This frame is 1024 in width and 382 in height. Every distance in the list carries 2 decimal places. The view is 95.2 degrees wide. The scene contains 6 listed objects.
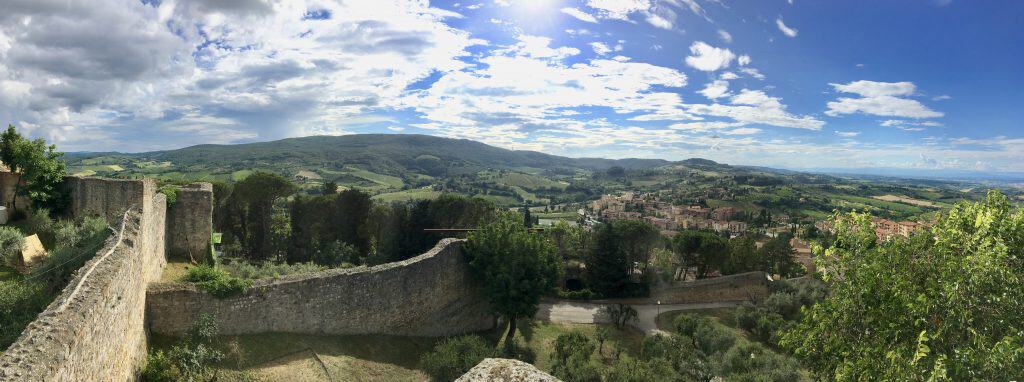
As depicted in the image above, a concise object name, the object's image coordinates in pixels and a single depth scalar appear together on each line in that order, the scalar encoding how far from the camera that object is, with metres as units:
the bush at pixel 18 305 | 9.73
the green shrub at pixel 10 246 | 13.77
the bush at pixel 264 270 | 17.48
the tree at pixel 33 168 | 19.28
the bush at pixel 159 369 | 10.93
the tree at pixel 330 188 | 43.15
